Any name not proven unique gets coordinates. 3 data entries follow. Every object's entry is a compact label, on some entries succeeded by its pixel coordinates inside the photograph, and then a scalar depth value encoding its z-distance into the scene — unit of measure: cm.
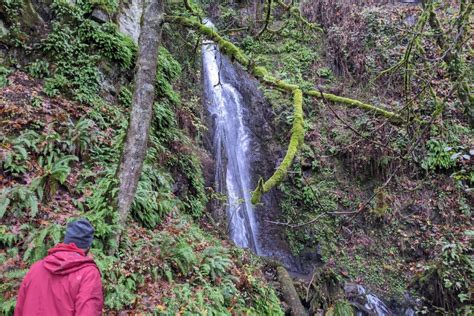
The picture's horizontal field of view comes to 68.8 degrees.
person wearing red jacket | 277
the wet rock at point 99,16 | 895
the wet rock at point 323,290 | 793
